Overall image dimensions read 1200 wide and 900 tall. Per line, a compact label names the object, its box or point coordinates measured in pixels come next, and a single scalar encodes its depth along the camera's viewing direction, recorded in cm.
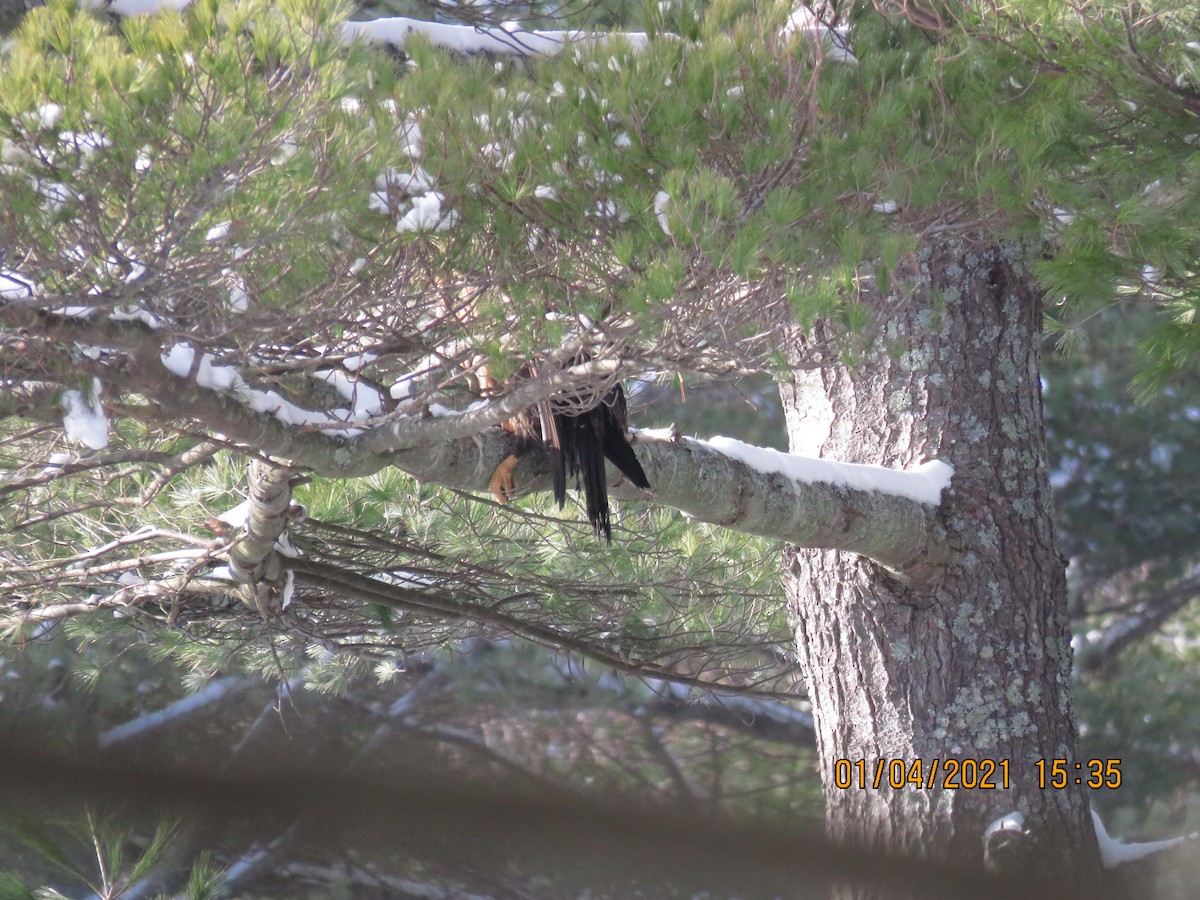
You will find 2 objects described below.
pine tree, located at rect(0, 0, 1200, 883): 2264
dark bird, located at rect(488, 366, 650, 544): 2570
